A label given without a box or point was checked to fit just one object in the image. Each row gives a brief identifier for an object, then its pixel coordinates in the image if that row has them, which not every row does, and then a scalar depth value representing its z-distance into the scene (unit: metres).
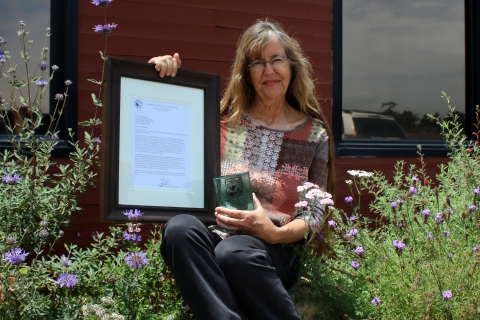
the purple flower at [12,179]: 2.25
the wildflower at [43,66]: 2.92
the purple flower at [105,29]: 2.66
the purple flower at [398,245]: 2.35
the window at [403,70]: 4.78
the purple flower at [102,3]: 2.66
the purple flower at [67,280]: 2.17
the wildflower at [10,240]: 2.32
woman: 2.16
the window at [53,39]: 3.59
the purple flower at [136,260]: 2.28
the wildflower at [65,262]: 2.30
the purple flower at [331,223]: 2.68
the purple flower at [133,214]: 2.18
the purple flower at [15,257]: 2.09
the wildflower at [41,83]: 2.81
